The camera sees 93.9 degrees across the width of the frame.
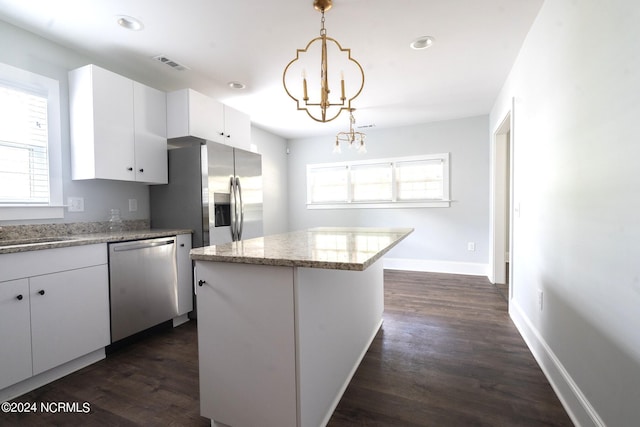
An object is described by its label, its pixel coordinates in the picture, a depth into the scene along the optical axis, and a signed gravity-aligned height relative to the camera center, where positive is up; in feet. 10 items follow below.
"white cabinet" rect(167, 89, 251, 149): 9.55 +3.11
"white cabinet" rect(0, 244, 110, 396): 5.55 -2.02
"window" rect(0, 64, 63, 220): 6.98 +1.59
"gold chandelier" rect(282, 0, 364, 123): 5.44 +4.40
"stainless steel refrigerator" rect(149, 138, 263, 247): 9.36 +0.49
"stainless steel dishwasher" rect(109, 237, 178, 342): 7.33 -2.00
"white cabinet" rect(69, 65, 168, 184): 7.77 +2.31
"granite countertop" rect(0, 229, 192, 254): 5.76 -0.69
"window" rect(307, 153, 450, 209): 15.97 +1.36
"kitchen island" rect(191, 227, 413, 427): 4.12 -1.81
